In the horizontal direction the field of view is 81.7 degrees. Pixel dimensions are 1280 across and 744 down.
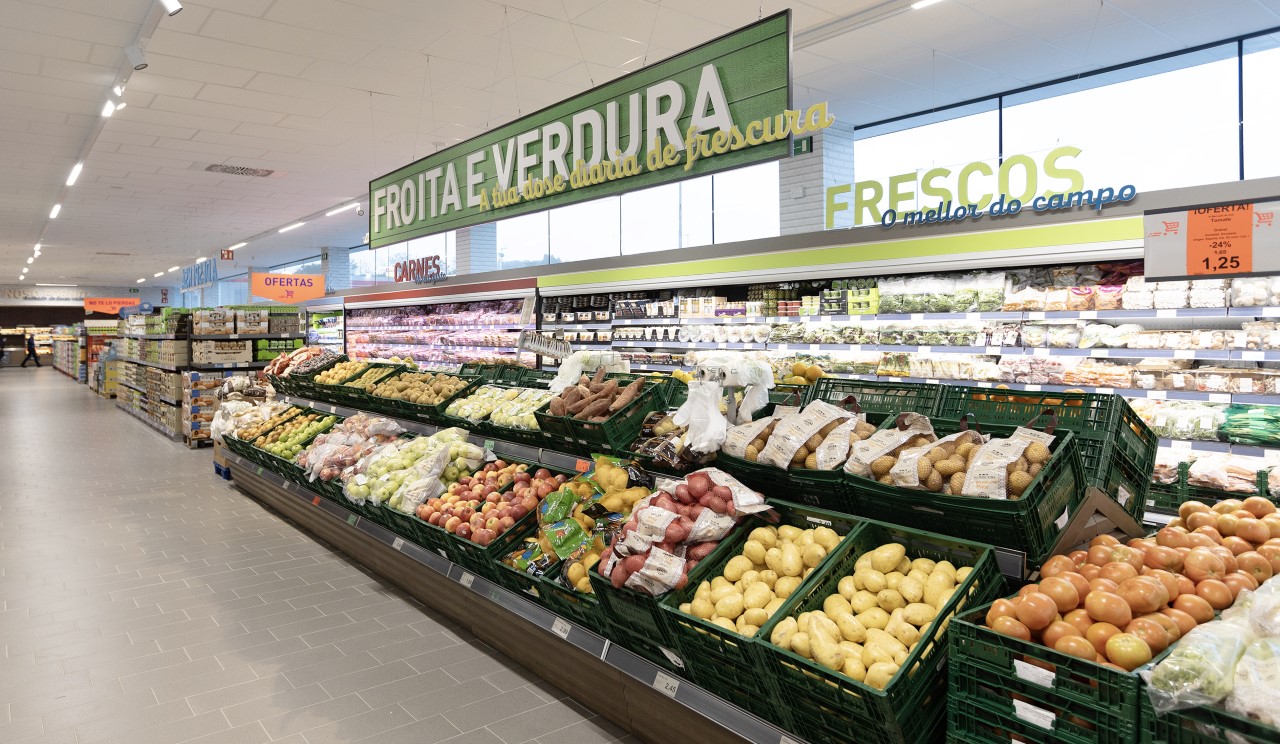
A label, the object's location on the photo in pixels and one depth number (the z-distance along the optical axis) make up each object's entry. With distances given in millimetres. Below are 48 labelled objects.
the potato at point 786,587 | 2311
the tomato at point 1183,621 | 1722
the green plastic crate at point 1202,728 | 1355
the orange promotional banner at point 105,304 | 29953
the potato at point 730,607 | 2285
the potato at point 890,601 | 2098
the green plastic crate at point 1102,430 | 2416
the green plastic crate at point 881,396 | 2914
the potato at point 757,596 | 2293
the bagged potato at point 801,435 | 2656
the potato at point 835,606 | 2131
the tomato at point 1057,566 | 1954
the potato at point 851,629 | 2037
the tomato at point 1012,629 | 1730
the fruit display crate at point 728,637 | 2152
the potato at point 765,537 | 2559
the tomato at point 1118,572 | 1858
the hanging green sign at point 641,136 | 3158
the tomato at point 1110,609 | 1700
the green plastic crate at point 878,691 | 1812
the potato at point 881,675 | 1829
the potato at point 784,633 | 2047
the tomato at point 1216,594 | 1820
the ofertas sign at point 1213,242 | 3434
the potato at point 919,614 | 1993
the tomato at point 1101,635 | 1657
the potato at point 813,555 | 2385
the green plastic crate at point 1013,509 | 2041
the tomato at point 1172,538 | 2080
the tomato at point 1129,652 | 1584
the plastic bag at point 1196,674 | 1429
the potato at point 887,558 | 2230
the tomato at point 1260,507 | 2297
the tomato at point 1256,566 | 1979
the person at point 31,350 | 37562
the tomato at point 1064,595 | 1785
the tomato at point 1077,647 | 1629
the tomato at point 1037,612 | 1734
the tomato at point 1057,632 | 1681
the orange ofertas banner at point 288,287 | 15547
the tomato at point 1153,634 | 1633
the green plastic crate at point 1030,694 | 1539
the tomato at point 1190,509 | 2370
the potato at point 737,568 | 2472
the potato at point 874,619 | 2064
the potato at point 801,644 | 2004
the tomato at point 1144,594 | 1742
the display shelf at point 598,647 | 2250
